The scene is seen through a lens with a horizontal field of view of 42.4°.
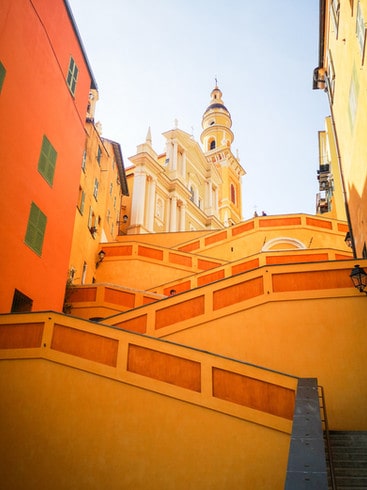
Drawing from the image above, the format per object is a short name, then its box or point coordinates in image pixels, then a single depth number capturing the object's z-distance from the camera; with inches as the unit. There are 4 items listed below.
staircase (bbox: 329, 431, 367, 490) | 223.4
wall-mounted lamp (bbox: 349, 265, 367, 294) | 401.1
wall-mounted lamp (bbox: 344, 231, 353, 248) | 598.3
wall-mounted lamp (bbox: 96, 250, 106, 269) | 819.4
